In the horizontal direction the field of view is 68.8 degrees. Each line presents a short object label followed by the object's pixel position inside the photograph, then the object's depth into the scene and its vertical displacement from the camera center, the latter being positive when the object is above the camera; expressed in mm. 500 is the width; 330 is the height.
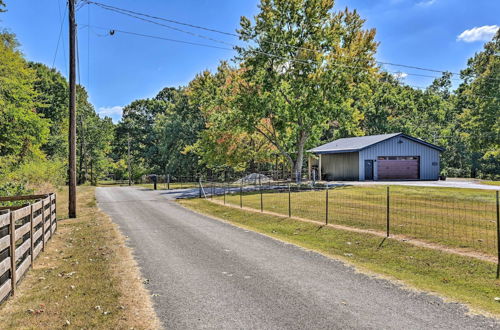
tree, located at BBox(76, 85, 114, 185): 64375 +4524
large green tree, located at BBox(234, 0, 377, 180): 31766 +8777
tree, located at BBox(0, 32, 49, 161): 24531 +4038
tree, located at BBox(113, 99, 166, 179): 71688 +7888
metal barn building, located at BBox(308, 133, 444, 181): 36750 +697
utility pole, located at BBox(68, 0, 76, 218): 16438 +3313
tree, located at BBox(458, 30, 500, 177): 42500 +7796
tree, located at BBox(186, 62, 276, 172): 36312 +3338
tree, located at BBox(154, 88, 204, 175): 56969 +5156
